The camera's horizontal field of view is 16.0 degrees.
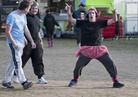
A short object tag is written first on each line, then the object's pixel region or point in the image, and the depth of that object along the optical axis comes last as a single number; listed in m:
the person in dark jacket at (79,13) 17.31
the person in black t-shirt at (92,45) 9.69
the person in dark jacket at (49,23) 21.73
